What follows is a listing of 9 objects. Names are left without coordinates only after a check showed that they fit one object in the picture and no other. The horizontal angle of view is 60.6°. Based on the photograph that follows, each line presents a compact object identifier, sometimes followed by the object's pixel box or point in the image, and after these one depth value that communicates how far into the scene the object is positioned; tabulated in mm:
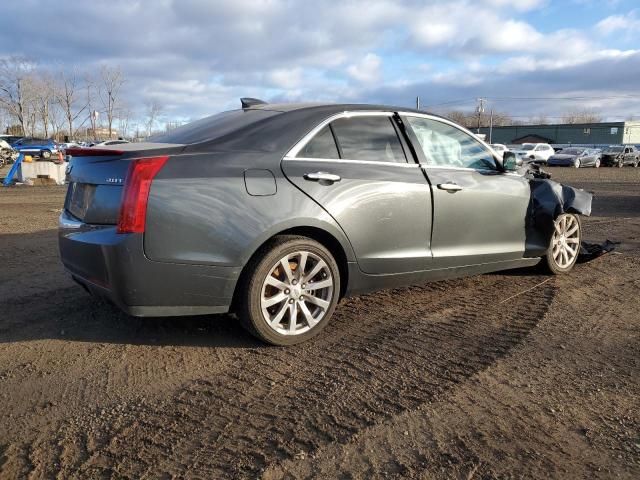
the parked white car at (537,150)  39625
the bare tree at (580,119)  127806
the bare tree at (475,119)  118875
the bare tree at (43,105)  73000
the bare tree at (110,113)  72875
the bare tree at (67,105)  74938
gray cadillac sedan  3377
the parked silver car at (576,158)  38562
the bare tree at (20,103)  69488
